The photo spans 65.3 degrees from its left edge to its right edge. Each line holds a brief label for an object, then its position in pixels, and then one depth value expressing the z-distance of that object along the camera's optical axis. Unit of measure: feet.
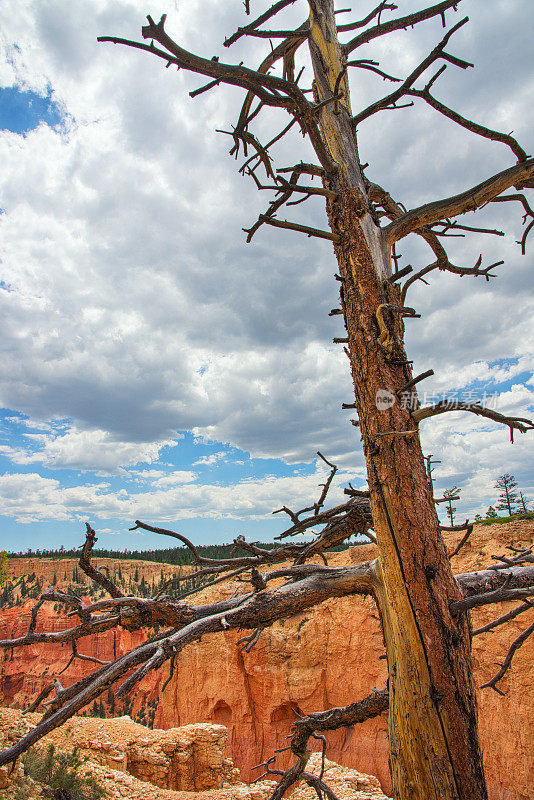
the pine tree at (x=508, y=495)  100.37
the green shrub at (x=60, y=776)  30.07
